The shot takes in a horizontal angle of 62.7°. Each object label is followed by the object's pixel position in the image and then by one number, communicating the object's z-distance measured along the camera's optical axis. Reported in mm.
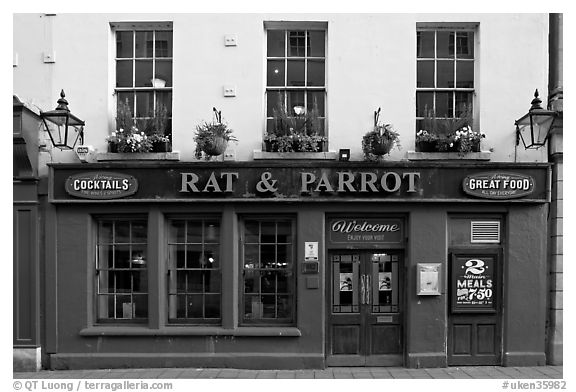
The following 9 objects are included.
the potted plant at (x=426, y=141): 8188
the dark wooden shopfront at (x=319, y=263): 8023
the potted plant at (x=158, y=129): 8297
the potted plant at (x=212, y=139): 7859
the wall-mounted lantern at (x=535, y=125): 7668
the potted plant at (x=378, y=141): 7836
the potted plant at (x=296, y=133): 8148
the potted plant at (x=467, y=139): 8070
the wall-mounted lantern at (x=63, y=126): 7777
